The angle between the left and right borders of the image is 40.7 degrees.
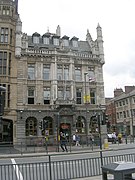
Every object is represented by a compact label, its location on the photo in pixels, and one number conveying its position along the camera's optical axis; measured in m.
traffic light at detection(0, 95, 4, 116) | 6.66
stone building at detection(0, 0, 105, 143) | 27.31
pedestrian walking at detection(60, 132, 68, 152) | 19.55
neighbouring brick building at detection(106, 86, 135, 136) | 46.77
